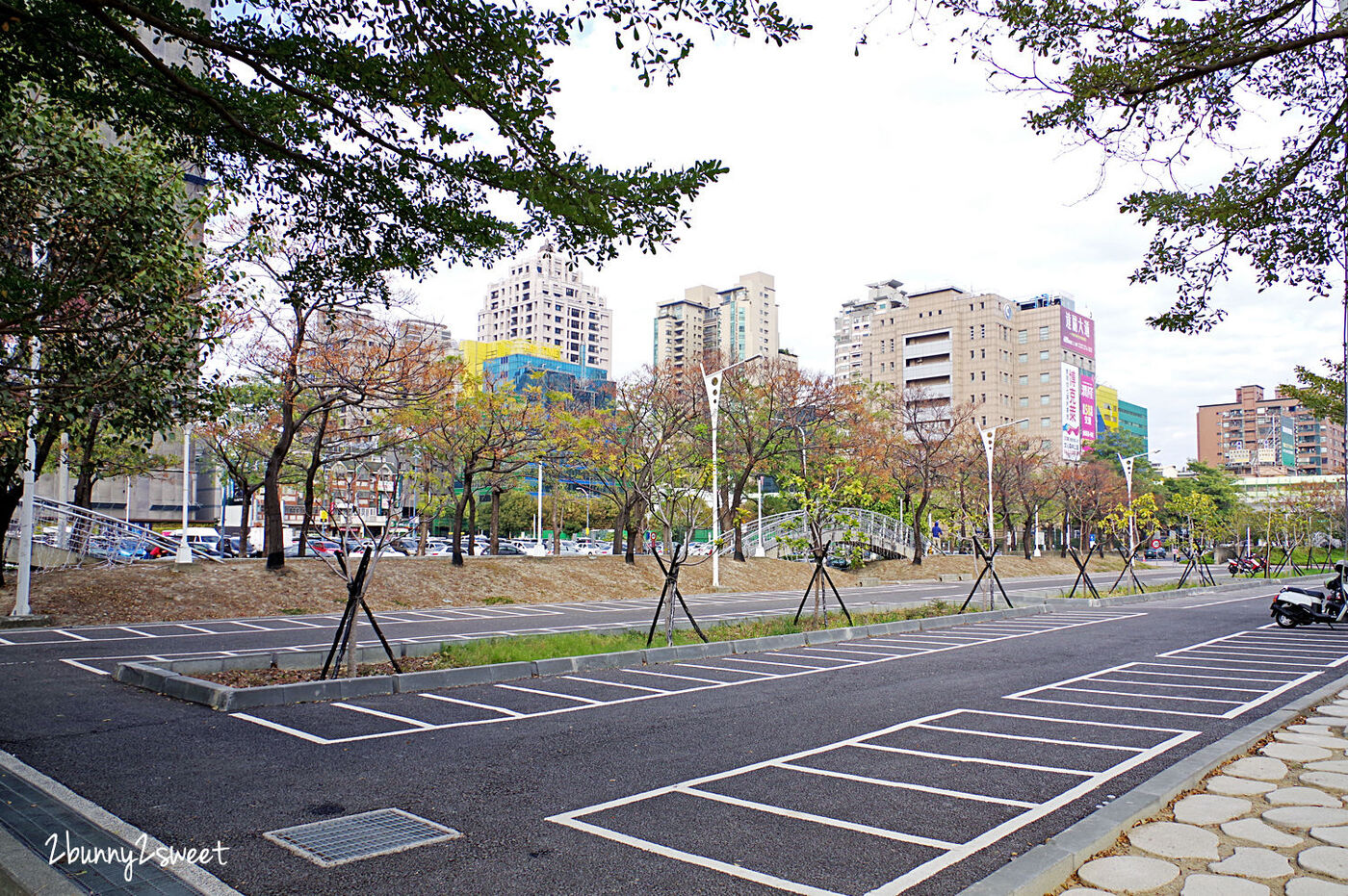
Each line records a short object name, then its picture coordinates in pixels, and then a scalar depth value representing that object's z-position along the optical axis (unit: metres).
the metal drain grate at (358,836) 4.52
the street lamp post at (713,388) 28.30
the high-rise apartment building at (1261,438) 121.81
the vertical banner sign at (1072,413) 94.94
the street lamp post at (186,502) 21.99
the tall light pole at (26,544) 16.67
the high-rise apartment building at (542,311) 124.25
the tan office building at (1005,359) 94.94
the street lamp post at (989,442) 35.84
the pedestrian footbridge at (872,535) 43.59
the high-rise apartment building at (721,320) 150.25
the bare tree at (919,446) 43.69
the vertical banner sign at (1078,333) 96.38
